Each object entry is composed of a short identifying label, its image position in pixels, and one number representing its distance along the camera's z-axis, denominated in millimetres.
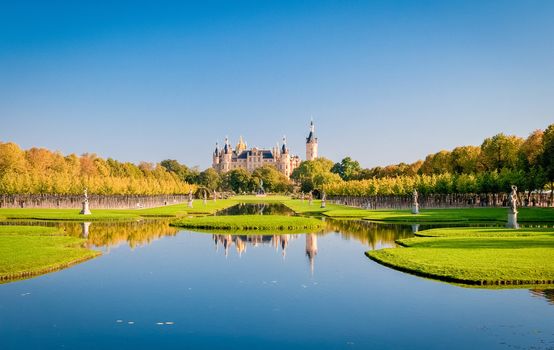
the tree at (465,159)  75250
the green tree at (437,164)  81500
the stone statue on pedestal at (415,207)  48238
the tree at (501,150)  68606
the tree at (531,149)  61844
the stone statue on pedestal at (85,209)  46341
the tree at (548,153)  54516
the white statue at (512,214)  31920
